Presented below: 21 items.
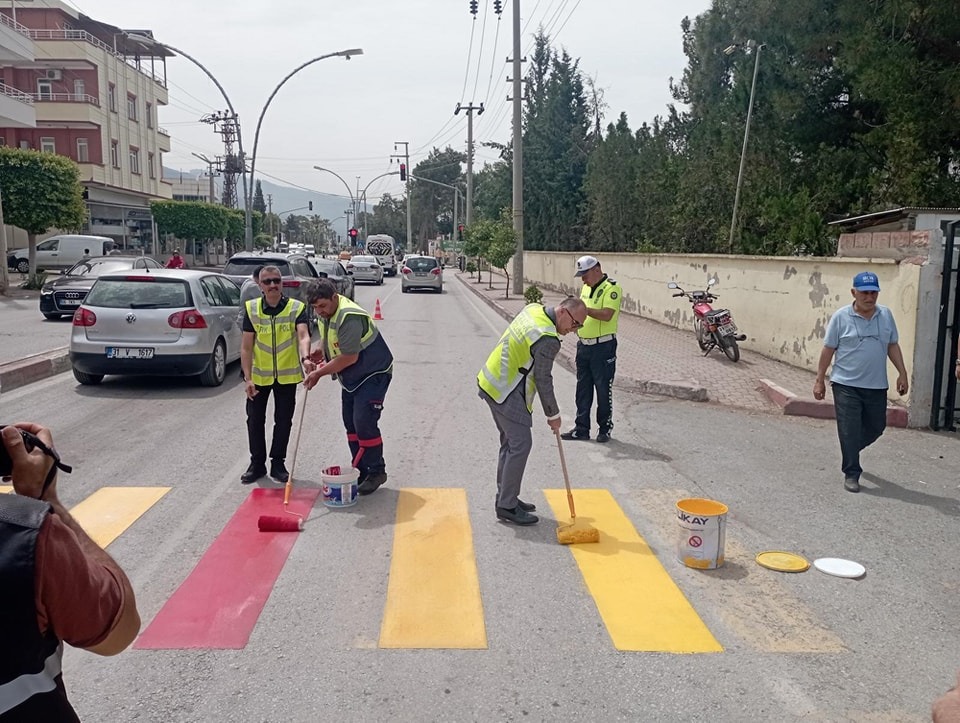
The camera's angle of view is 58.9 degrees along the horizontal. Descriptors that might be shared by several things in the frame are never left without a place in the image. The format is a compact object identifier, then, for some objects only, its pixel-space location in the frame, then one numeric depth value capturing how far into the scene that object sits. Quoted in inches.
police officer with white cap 345.1
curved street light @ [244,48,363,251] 1116.5
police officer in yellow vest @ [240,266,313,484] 281.1
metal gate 358.6
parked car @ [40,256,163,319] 772.6
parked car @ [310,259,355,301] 909.8
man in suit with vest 233.5
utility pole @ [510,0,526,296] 1115.3
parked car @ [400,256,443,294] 1407.5
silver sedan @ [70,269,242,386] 431.5
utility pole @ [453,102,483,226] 1951.3
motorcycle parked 554.9
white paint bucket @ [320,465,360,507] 255.3
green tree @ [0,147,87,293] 1120.2
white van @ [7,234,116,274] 1395.2
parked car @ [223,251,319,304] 638.5
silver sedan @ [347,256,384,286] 1605.6
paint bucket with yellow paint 209.8
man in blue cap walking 279.7
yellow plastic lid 213.8
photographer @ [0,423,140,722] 69.2
